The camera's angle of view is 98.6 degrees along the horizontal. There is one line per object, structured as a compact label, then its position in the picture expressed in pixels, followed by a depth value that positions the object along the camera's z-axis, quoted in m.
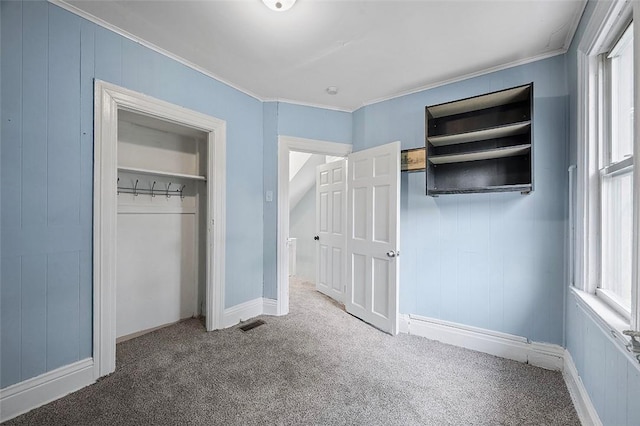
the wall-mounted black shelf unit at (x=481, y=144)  2.09
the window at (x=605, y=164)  1.37
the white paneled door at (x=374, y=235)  2.65
